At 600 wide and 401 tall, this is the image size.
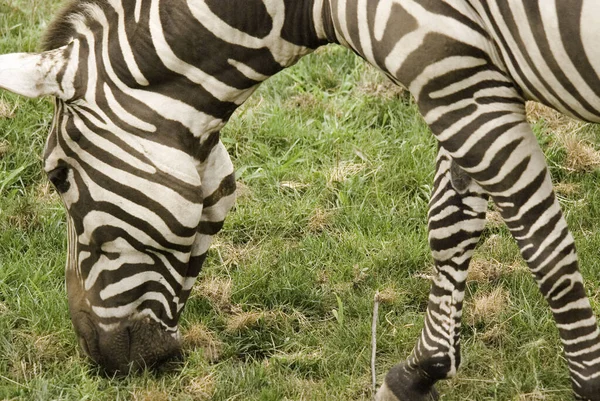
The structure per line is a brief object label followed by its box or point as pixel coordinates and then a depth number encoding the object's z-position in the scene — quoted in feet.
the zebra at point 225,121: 23.66
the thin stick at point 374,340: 30.39
